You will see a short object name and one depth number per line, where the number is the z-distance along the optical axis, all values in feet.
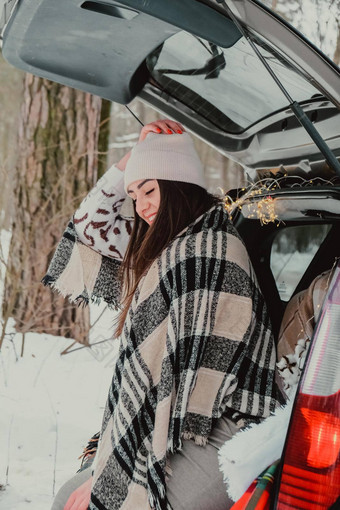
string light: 8.03
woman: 6.10
